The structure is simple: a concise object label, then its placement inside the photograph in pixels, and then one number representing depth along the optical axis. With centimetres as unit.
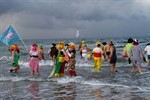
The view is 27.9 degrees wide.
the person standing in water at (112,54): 1602
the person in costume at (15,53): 1708
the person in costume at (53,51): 1633
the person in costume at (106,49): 1831
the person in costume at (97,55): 1588
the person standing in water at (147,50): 1772
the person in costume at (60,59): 1419
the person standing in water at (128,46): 1677
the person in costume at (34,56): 1494
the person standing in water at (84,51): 2146
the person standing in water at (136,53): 1518
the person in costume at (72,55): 1394
